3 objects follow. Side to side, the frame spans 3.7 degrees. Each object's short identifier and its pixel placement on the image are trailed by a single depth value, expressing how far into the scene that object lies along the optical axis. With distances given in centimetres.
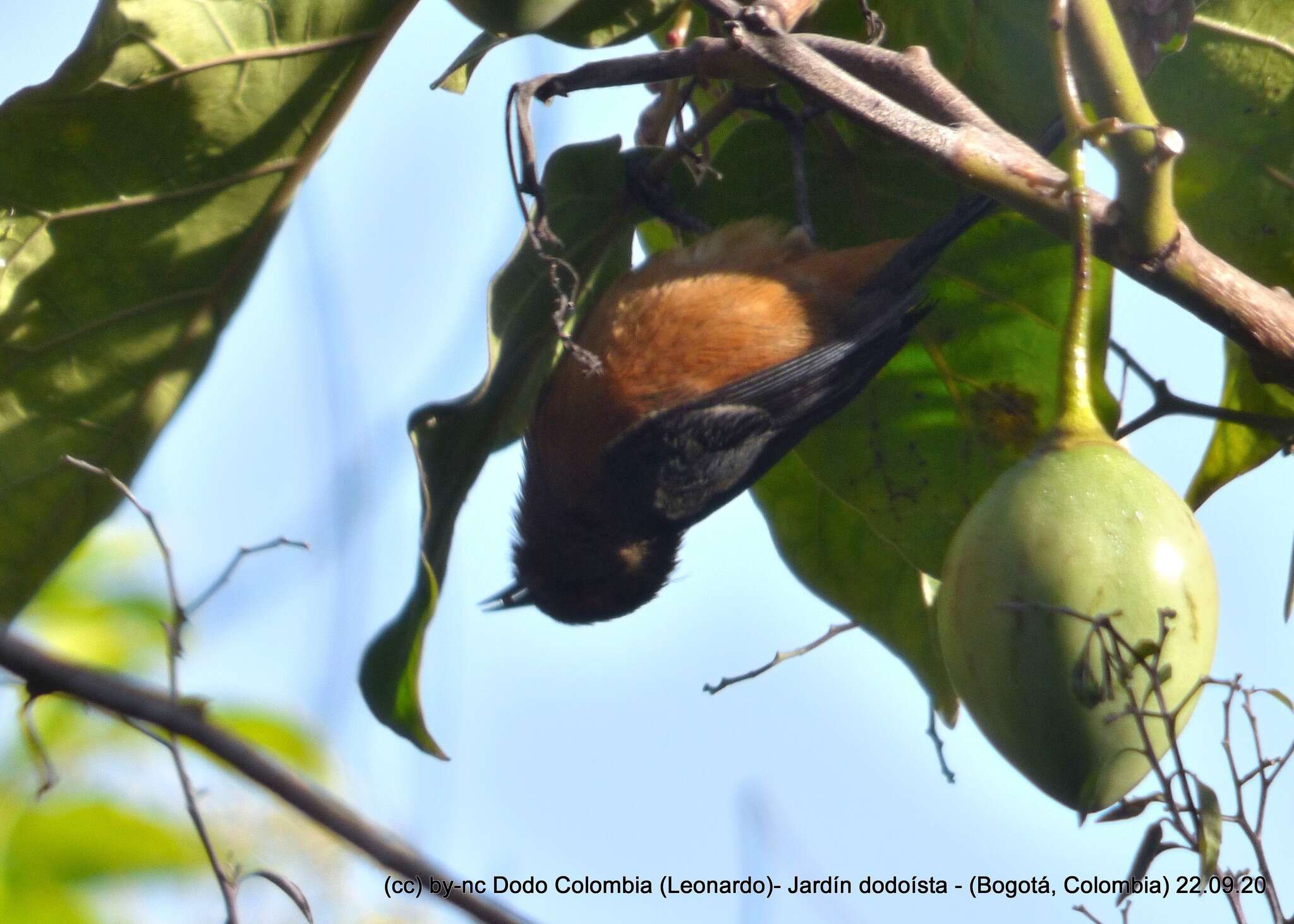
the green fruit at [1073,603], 324
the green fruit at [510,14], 329
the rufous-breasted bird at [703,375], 346
